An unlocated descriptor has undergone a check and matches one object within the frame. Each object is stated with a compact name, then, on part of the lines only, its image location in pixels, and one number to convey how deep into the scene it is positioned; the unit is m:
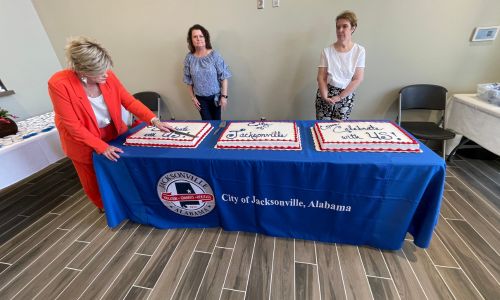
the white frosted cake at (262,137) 1.31
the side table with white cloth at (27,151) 1.55
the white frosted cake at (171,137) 1.42
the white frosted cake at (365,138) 1.20
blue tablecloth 1.17
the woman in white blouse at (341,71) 1.78
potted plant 1.73
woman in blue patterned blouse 2.13
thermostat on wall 2.04
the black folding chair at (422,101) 2.30
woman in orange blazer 1.21
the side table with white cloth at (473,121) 1.93
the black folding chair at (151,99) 2.89
